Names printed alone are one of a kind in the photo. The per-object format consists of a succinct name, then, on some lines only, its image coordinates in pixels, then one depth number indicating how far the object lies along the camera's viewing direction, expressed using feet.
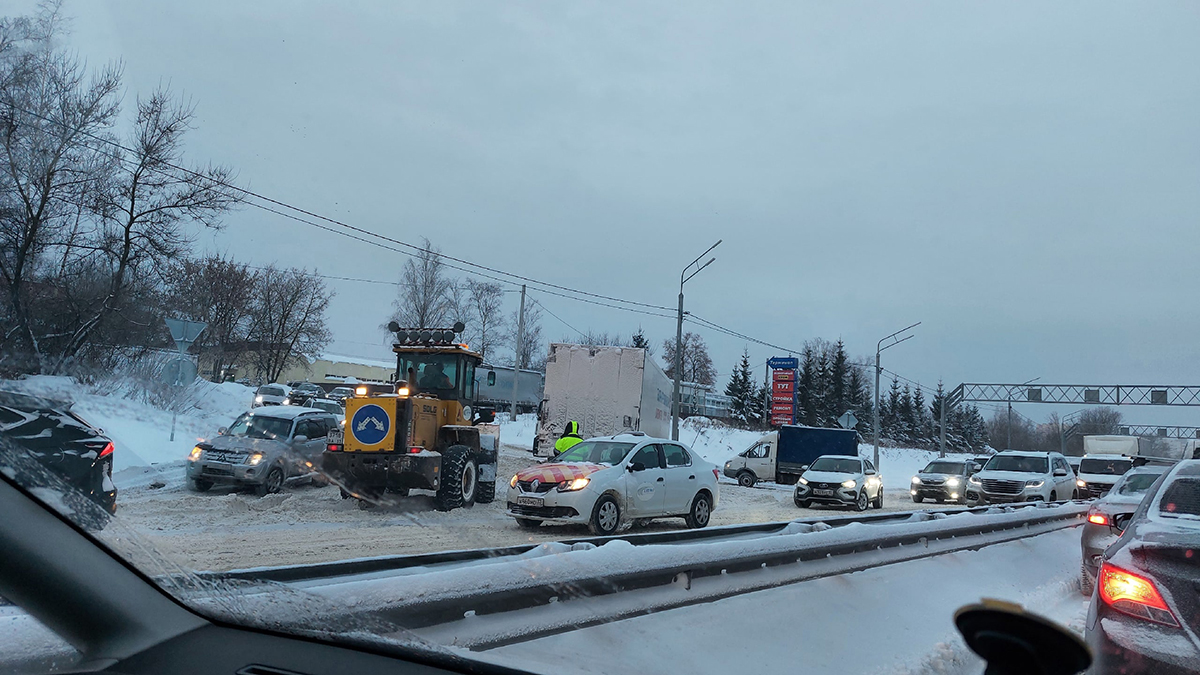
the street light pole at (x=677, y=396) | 100.37
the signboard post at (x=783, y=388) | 145.18
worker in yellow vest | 57.22
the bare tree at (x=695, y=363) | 245.04
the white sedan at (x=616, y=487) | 37.63
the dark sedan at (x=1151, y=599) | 10.46
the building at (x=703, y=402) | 203.21
